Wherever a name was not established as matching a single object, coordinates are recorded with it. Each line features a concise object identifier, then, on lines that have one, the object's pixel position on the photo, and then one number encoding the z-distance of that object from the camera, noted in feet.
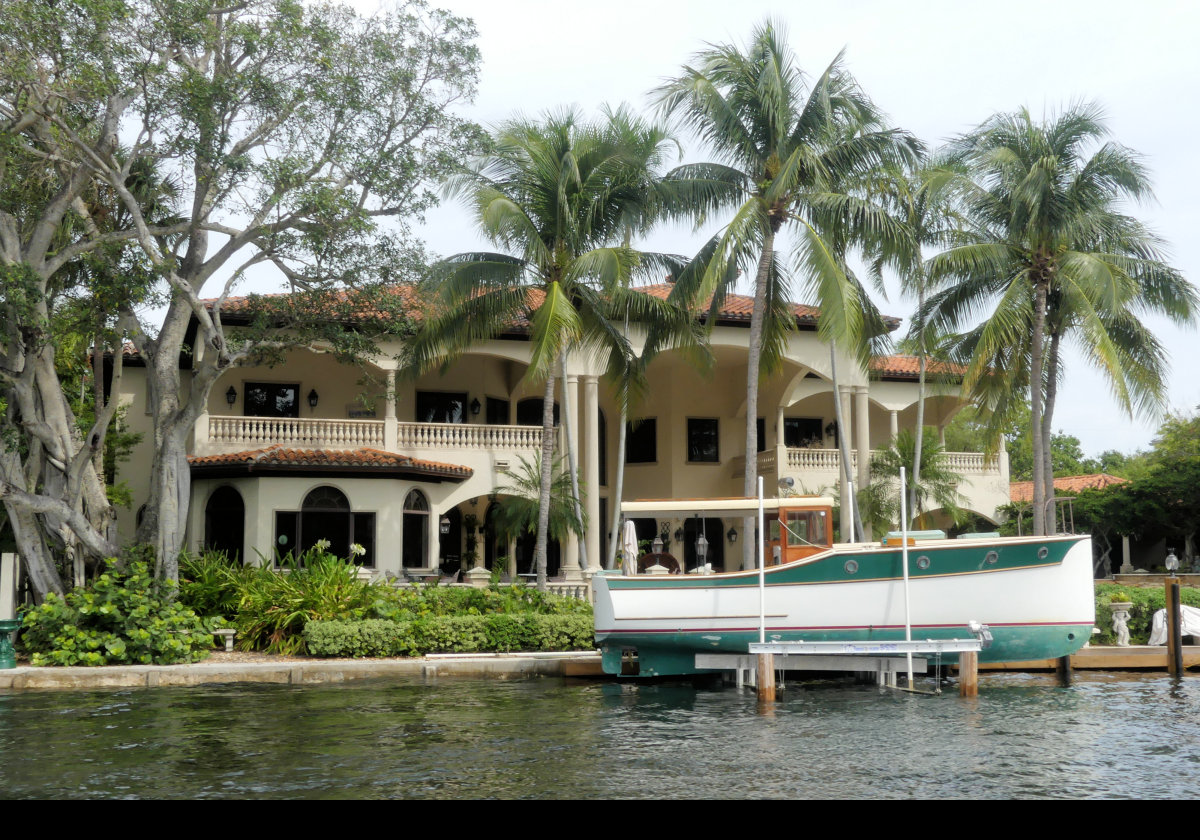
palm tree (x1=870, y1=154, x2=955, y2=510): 74.95
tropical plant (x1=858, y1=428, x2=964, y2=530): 90.22
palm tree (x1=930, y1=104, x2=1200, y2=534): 80.59
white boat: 54.39
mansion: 82.17
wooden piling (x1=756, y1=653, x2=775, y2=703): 52.58
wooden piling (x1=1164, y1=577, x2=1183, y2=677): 60.95
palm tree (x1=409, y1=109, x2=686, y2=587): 74.64
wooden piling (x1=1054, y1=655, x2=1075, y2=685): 58.39
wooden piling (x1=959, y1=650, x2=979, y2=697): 52.70
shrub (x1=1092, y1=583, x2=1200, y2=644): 69.82
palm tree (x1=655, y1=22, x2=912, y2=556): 72.38
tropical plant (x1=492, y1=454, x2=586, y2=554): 82.94
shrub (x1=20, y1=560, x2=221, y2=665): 59.32
